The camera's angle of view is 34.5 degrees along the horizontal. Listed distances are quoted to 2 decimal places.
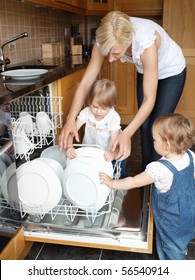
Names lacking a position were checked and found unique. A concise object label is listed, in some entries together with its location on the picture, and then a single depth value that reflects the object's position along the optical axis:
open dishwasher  1.10
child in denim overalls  1.07
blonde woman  1.15
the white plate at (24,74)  1.46
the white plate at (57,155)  1.38
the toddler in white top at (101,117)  1.41
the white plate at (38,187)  1.15
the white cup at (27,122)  1.30
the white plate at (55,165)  1.26
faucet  1.85
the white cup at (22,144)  1.20
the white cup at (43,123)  1.39
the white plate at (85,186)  1.13
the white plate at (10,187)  1.11
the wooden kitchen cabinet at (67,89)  1.81
